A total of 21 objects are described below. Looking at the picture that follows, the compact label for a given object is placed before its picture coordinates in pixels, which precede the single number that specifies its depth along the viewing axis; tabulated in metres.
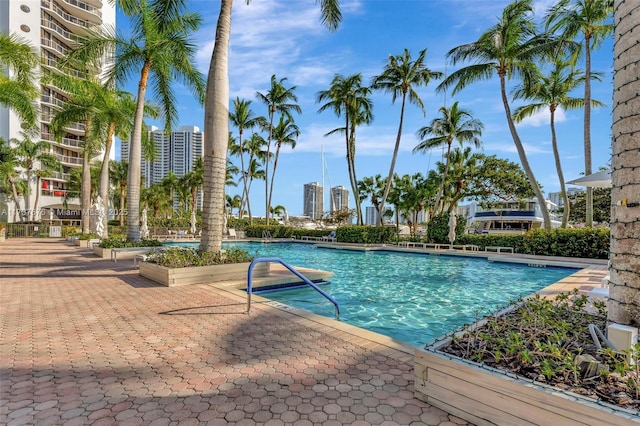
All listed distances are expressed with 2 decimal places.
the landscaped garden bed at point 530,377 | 1.99
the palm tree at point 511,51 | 16.69
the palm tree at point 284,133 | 33.28
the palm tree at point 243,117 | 33.50
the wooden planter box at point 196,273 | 7.73
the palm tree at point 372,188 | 33.75
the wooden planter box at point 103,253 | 13.40
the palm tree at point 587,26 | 15.03
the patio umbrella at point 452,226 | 18.35
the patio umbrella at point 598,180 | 7.96
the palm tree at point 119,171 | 41.41
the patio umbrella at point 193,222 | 30.12
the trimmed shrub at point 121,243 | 14.01
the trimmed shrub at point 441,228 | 19.48
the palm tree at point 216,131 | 8.96
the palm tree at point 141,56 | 13.18
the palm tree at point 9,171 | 31.42
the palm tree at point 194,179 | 42.78
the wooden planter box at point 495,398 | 1.91
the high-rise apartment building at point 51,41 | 37.16
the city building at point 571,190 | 36.50
